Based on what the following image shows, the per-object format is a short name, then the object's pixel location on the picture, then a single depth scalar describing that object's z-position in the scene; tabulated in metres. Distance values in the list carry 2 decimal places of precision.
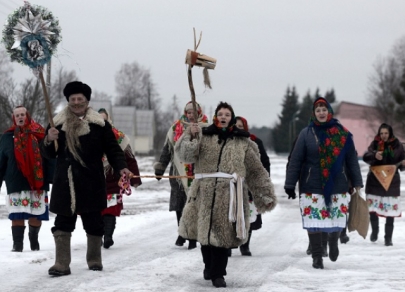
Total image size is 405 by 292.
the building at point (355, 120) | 91.06
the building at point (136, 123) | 87.38
